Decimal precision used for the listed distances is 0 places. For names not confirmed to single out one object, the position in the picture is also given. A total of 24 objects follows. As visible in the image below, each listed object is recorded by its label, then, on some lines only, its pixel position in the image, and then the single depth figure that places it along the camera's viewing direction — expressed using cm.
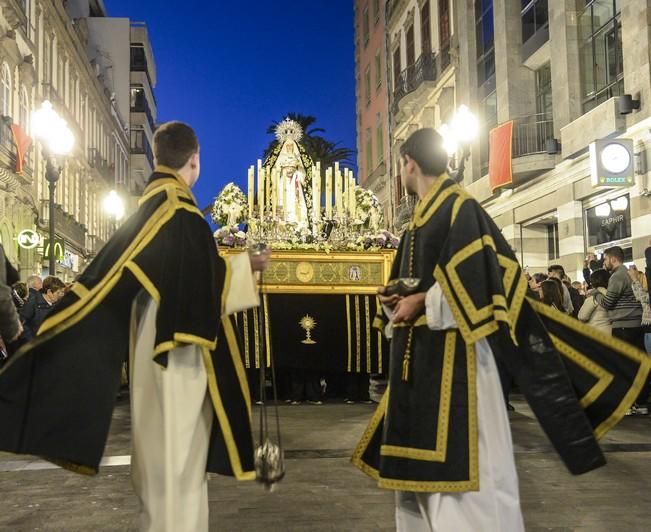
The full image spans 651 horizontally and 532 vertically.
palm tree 4488
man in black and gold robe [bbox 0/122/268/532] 354
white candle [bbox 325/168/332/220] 1032
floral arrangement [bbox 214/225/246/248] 963
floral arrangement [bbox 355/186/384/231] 1027
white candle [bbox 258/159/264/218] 1036
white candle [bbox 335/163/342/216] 1029
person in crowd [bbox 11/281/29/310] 1108
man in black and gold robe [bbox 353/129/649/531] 343
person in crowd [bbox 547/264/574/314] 992
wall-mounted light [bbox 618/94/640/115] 1434
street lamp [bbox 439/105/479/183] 955
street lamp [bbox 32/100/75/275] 1298
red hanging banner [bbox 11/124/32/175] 2172
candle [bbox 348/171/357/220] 1021
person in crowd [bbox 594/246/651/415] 904
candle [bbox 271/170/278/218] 1052
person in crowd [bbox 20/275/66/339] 1039
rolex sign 1420
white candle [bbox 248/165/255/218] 1015
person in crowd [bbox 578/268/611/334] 931
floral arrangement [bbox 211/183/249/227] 1002
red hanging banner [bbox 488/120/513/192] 1866
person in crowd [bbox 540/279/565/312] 932
